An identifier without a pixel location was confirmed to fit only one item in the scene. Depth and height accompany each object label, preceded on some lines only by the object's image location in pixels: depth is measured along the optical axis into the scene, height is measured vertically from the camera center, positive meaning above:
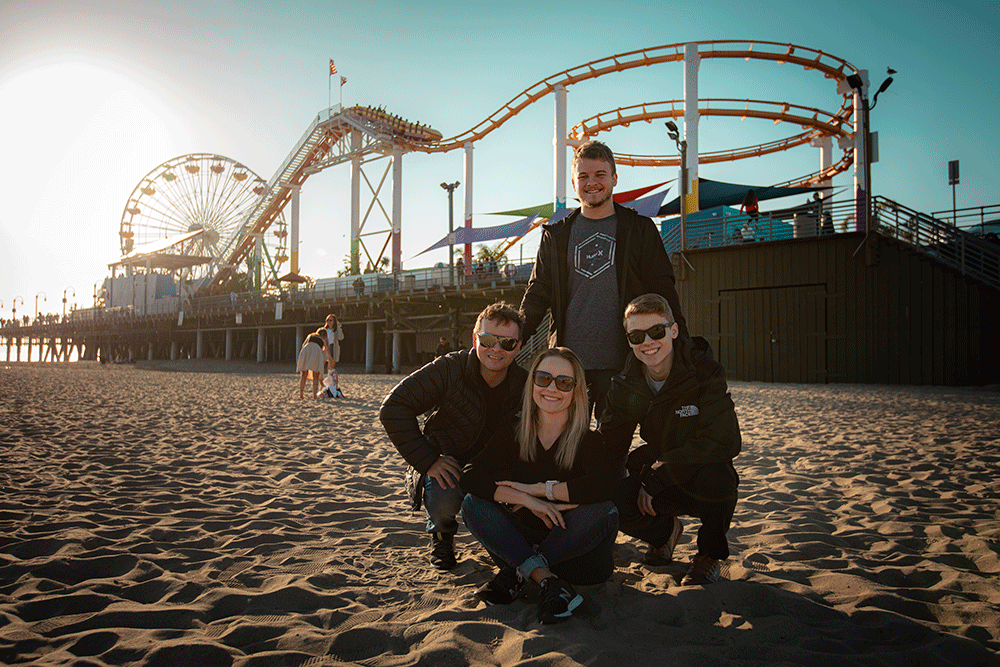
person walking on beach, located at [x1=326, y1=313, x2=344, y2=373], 11.60 +0.12
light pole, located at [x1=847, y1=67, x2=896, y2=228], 12.98 +5.28
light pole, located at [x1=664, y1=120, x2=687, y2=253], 16.25 +5.87
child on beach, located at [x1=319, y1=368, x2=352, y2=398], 11.80 -0.81
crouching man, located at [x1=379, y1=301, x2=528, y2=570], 2.68 -0.29
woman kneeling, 2.43 -0.62
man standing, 2.95 +0.42
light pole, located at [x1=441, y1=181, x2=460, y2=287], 25.44 +6.37
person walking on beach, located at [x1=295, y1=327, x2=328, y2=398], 11.15 -0.16
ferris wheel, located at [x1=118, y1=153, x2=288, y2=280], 49.22 +13.26
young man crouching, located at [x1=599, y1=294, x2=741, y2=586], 2.58 -0.37
